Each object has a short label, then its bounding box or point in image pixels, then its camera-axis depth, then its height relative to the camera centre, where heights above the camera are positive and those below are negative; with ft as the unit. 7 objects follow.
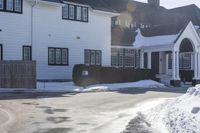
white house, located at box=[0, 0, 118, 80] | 74.20 +7.59
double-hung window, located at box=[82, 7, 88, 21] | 86.51 +13.97
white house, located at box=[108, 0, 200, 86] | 92.51 +5.61
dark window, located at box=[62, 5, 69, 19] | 82.85 +13.81
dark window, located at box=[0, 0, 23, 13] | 72.87 +13.77
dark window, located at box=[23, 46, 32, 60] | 76.37 +2.45
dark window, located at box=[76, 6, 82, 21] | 85.14 +13.93
